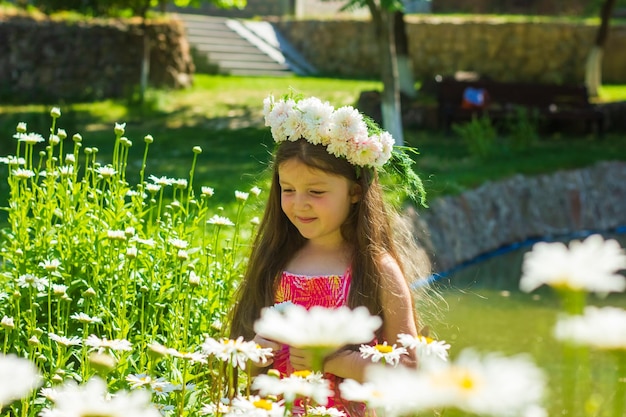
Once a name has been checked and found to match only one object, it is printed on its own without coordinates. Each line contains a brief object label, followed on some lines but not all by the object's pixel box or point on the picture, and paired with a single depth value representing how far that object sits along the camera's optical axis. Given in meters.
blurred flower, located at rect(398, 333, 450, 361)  1.83
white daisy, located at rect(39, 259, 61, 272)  2.99
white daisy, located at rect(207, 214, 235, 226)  3.39
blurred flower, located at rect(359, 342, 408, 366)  1.92
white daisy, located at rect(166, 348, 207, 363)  2.23
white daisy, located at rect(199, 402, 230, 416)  2.14
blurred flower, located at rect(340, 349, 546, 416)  0.84
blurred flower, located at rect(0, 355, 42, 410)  0.98
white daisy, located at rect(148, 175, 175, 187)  3.60
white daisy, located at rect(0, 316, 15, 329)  2.64
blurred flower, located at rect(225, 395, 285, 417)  1.47
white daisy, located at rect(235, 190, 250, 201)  3.56
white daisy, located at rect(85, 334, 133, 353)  2.26
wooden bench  14.30
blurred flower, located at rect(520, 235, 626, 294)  0.94
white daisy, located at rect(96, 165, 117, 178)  3.51
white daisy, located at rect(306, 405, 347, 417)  1.99
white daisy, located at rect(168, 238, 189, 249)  3.28
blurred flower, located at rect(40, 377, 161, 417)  1.00
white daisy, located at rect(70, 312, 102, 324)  2.76
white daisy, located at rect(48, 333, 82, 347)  2.56
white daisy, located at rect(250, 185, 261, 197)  3.66
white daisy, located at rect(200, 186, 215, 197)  3.72
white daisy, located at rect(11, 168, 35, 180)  3.57
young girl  3.11
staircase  20.45
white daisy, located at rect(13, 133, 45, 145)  3.65
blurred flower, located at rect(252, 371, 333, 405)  1.40
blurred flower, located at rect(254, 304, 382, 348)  1.07
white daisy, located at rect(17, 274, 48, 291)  3.19
